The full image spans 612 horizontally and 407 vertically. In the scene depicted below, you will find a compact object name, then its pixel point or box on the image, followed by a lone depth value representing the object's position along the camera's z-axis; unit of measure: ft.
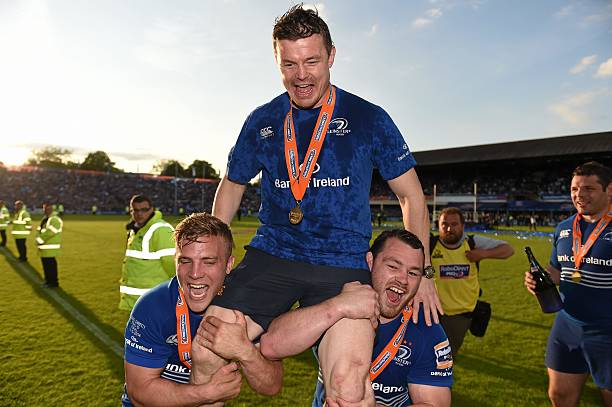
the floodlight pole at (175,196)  234.99
